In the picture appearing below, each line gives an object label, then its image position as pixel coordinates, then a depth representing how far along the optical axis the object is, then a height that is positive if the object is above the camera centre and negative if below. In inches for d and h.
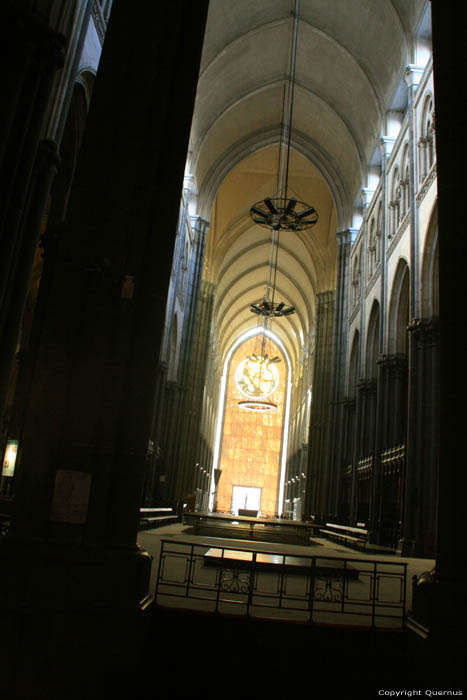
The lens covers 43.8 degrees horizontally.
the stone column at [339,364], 894.4 +230.7
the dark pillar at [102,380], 180.5 +35.5
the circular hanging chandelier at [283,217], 724.5 +356.3
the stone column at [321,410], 967.6 +178.1
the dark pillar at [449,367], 189.9 +54.8
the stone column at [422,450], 505.7 +59.7
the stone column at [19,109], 256.5 +163.7
